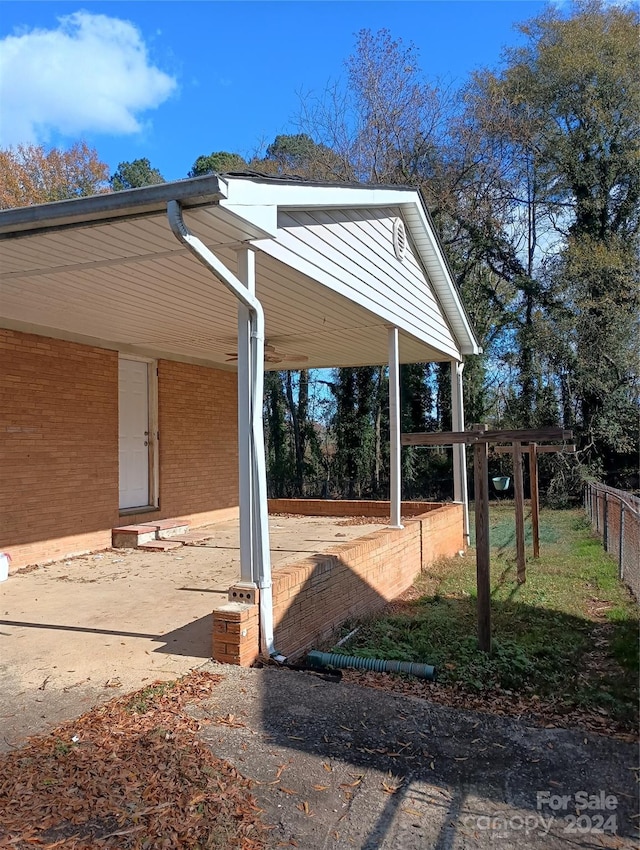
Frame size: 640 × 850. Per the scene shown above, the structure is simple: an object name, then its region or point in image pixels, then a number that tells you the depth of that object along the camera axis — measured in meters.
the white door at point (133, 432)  8.51
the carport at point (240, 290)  3.82
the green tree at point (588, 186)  16.25
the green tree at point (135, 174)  28.17
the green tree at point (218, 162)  22.50
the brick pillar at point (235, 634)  3.84
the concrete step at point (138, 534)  7.95
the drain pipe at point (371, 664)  4.18
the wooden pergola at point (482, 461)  4.71
